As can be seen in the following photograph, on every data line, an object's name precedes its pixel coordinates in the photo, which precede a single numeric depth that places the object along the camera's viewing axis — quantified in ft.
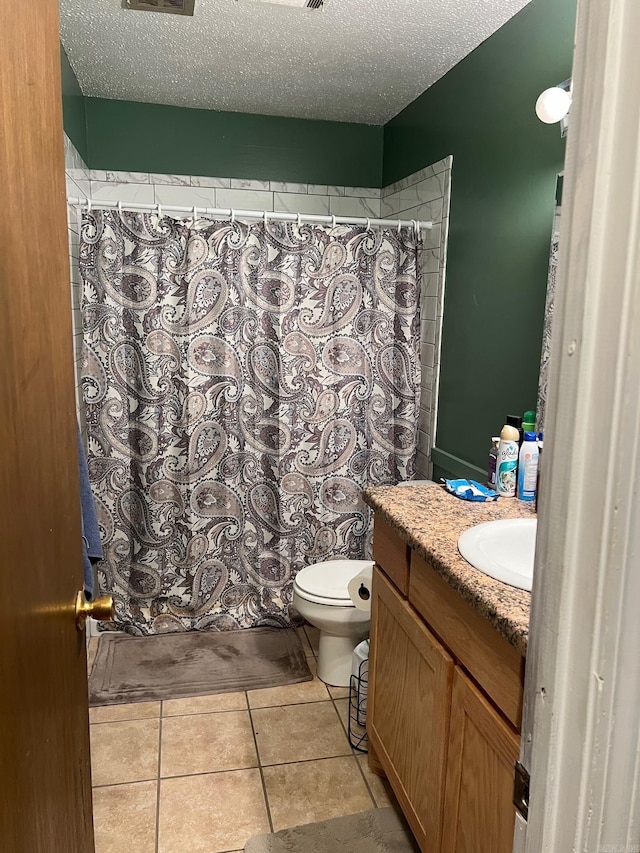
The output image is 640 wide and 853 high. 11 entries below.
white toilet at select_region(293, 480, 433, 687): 7.60
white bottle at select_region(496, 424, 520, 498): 6.35
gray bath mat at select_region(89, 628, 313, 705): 7.91
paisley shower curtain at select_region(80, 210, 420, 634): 8.66
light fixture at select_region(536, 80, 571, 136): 5.38
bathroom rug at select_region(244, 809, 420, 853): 5.61
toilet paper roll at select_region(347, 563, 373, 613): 7.04
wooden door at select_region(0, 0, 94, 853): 2.16
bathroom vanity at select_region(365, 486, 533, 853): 3.91
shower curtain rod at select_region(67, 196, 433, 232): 8.40
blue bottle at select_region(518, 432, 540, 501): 6.16
